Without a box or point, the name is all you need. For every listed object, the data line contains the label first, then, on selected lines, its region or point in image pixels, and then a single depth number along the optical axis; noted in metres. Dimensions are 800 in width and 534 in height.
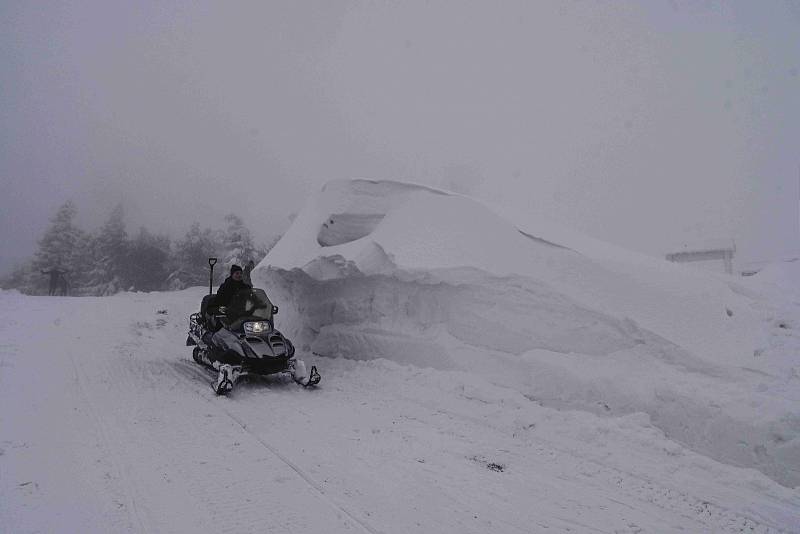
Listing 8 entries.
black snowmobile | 7.22
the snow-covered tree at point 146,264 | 49.34
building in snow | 26.00
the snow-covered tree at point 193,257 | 46.35
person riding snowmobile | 8.47
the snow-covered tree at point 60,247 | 44.50
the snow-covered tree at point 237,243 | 38.54
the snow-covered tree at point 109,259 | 46.59
